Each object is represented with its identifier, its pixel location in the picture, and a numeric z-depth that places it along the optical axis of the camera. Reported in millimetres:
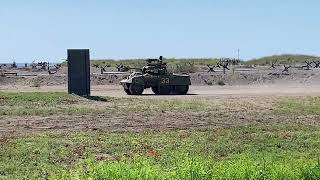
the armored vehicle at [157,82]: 42500
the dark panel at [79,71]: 36469
